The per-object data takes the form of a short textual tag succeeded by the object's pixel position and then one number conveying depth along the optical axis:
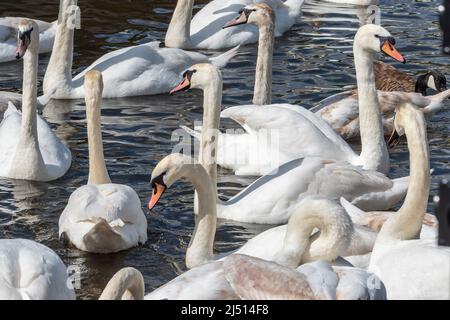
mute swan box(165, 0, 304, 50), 19.00
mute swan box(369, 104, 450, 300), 9.96
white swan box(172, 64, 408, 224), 12.69
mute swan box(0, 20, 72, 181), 13.81
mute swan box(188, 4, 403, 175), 13.90
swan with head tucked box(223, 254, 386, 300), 9.03
